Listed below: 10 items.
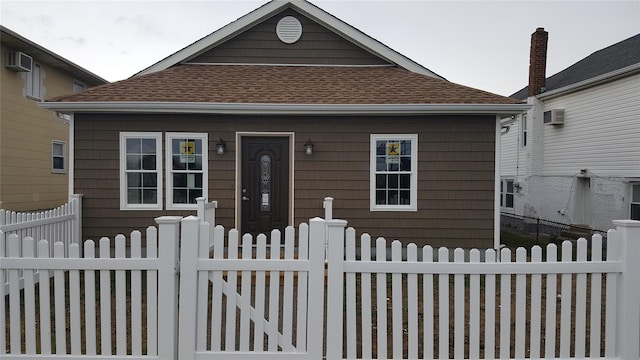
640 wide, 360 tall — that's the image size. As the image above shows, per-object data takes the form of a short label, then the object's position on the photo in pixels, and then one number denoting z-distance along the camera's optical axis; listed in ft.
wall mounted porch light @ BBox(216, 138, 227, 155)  25.23
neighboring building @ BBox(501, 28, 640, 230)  37.86
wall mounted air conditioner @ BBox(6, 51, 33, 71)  40.01
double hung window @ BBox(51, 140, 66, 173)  48.06
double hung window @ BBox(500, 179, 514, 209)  56.24
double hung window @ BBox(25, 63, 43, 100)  43.55
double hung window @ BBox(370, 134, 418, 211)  25.75
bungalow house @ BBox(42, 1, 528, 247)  25.32
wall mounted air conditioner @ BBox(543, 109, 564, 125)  46.21
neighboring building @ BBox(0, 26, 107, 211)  39.63
